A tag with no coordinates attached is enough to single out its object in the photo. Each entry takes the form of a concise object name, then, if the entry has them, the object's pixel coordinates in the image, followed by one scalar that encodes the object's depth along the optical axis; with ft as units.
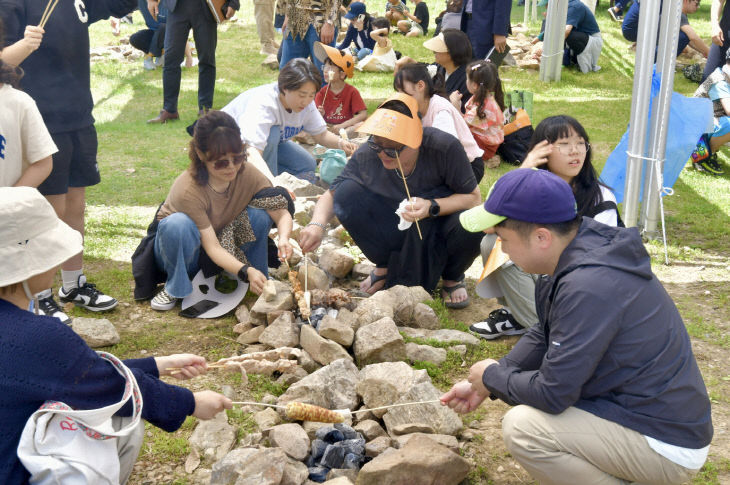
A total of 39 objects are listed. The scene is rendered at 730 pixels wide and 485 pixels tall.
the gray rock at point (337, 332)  12.09
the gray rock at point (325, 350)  11.76
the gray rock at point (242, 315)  13.38
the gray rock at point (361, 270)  15.72
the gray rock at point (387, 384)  10.47
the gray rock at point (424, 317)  13.38
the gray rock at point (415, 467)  8.59
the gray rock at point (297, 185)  18.39
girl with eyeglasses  12.03
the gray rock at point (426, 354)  12.15
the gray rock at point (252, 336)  12.67
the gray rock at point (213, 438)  9.73
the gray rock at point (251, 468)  8.54
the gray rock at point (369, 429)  9.94
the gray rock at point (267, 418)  10.09
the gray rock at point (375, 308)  12.64
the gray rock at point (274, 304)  12.83
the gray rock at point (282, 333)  12.17
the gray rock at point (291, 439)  9.35
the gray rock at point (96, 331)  12.43
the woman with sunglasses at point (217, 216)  12.85
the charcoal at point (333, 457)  9.30
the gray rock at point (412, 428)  9.91
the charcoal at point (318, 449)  9.46
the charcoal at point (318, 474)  9.13
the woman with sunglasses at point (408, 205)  13.53
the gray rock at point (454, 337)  12.78
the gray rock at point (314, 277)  14.34
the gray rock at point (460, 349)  12.46
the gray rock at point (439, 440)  9.62
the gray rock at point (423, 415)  10.18
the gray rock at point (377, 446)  9.48
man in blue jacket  7.39
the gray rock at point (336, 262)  15.40
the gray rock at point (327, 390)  10.41
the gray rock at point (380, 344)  11.85
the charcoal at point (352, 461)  9.21
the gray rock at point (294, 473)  8.78
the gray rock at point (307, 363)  11.73
